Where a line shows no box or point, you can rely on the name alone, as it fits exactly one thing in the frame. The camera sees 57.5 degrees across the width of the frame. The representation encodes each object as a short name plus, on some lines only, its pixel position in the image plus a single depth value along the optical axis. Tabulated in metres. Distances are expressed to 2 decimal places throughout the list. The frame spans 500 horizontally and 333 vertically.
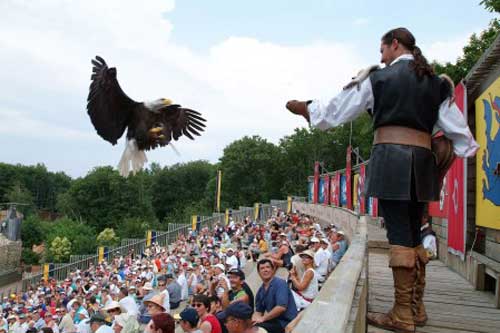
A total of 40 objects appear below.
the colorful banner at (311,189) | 34.64
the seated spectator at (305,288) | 5.48
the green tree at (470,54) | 20.77
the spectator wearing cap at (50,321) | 10.34
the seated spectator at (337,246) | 8.77
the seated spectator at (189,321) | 4.69
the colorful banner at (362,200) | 14.95
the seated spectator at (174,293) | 10.51
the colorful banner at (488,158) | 4.00
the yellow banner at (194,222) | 27.17
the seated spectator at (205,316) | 4.69
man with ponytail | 2.49
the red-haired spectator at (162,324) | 4.20
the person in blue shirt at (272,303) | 4.35
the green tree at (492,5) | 17.18
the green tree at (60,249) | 43.34
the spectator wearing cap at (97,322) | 7.65
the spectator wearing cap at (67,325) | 10.05
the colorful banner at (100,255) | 24.91
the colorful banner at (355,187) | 17.45
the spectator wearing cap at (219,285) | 7.29
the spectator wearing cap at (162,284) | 10.86
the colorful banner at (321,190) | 28.41
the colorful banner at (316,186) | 30.80
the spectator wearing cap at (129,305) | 8.98
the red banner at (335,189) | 22.07
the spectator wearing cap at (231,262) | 11.88
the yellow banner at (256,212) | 32.81
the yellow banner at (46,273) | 24.49
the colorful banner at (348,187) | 18.81
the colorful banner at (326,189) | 26.19
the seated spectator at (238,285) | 5.14
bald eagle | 6.56
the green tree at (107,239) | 46.34
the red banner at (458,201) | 4.79
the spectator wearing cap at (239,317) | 3.45
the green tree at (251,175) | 61.12
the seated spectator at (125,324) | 7.21
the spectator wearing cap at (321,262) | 7.24
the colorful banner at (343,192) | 19.90
